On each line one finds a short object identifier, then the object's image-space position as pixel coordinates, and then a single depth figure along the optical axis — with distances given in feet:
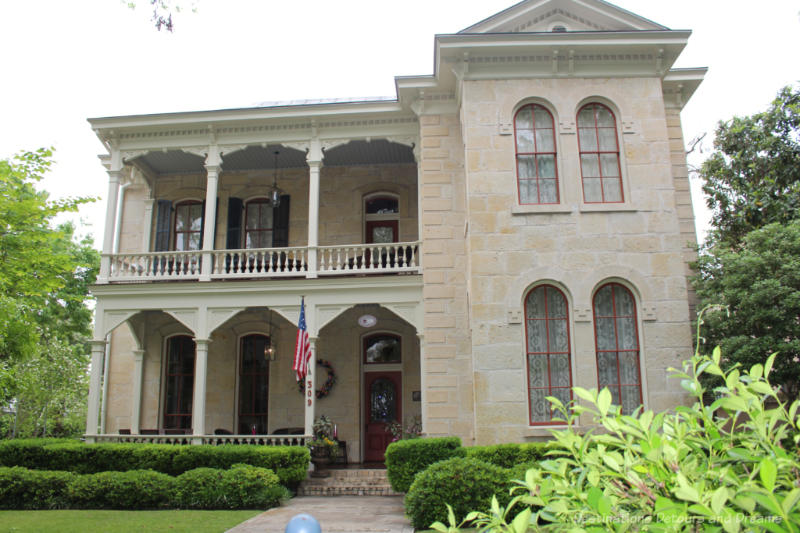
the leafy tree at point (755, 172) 47.21
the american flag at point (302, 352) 47.73
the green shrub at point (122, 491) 41.27
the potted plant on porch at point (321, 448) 50.49
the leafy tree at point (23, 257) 42.75
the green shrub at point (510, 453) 39.50
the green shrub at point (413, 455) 41.68
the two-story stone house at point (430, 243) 44.19
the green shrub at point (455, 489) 32.07
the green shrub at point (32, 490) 42.32
